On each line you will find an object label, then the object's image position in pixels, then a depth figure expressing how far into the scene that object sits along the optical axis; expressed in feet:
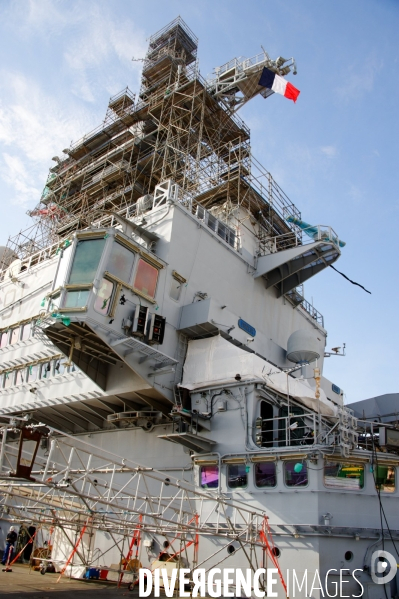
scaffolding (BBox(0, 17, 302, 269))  107.96
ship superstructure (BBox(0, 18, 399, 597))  55.62
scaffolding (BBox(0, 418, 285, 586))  37.32
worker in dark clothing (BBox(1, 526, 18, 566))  71.42
